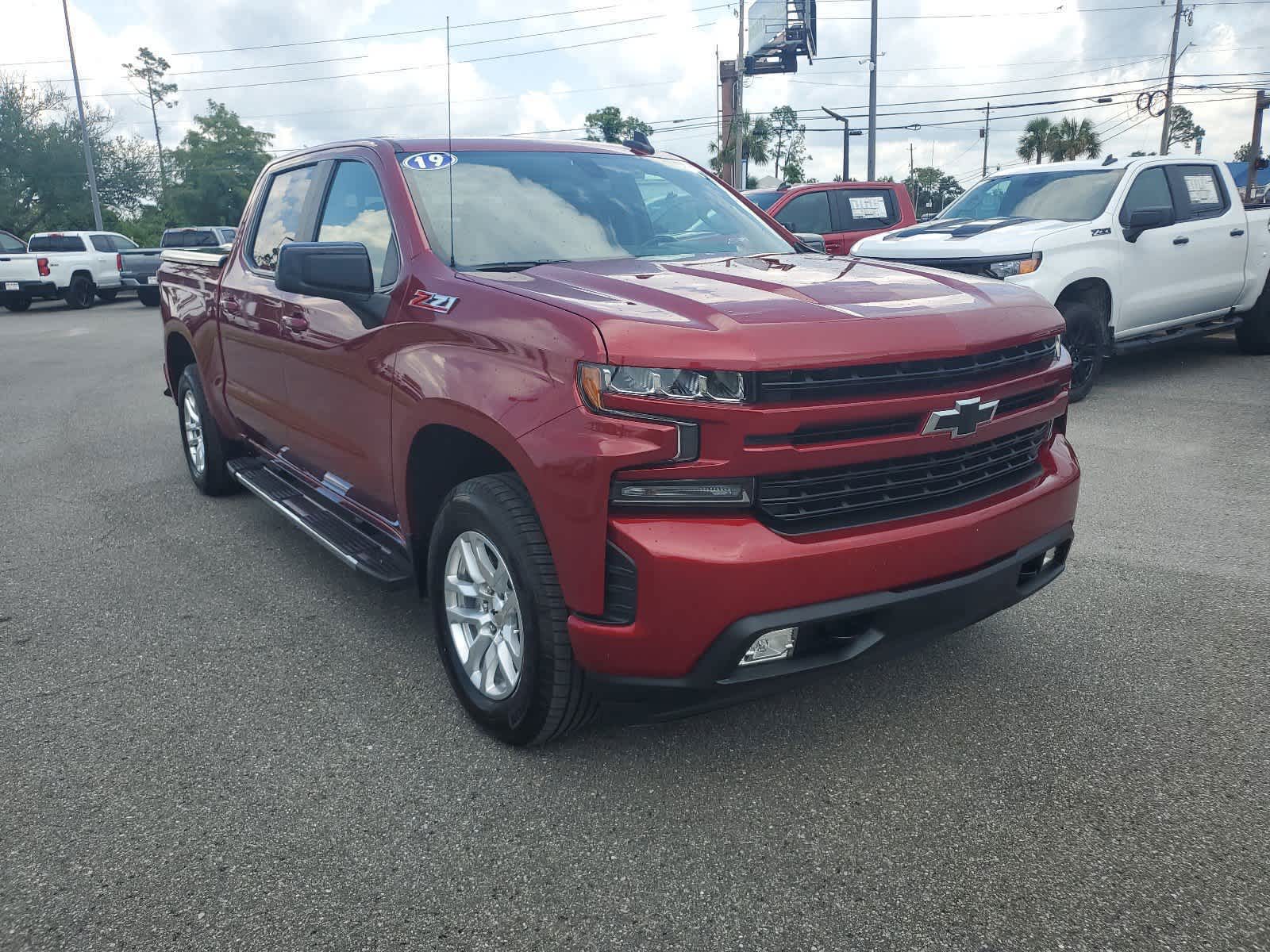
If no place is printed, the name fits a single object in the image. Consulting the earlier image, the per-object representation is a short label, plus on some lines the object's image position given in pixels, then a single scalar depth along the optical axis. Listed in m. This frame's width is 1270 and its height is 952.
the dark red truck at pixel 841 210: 13.08
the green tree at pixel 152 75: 71.12
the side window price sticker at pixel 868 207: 13.32
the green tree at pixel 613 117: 52.25
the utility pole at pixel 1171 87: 40.00
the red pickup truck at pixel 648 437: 2.39
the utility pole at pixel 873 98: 26.48
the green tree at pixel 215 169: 61.31
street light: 45.91
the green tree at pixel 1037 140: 65.00
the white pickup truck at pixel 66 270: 21.12
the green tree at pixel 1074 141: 60.53
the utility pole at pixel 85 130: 34.50
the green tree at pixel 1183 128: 70.62
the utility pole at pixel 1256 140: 21.69
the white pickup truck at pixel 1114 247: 7.61
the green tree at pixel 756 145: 49.78
